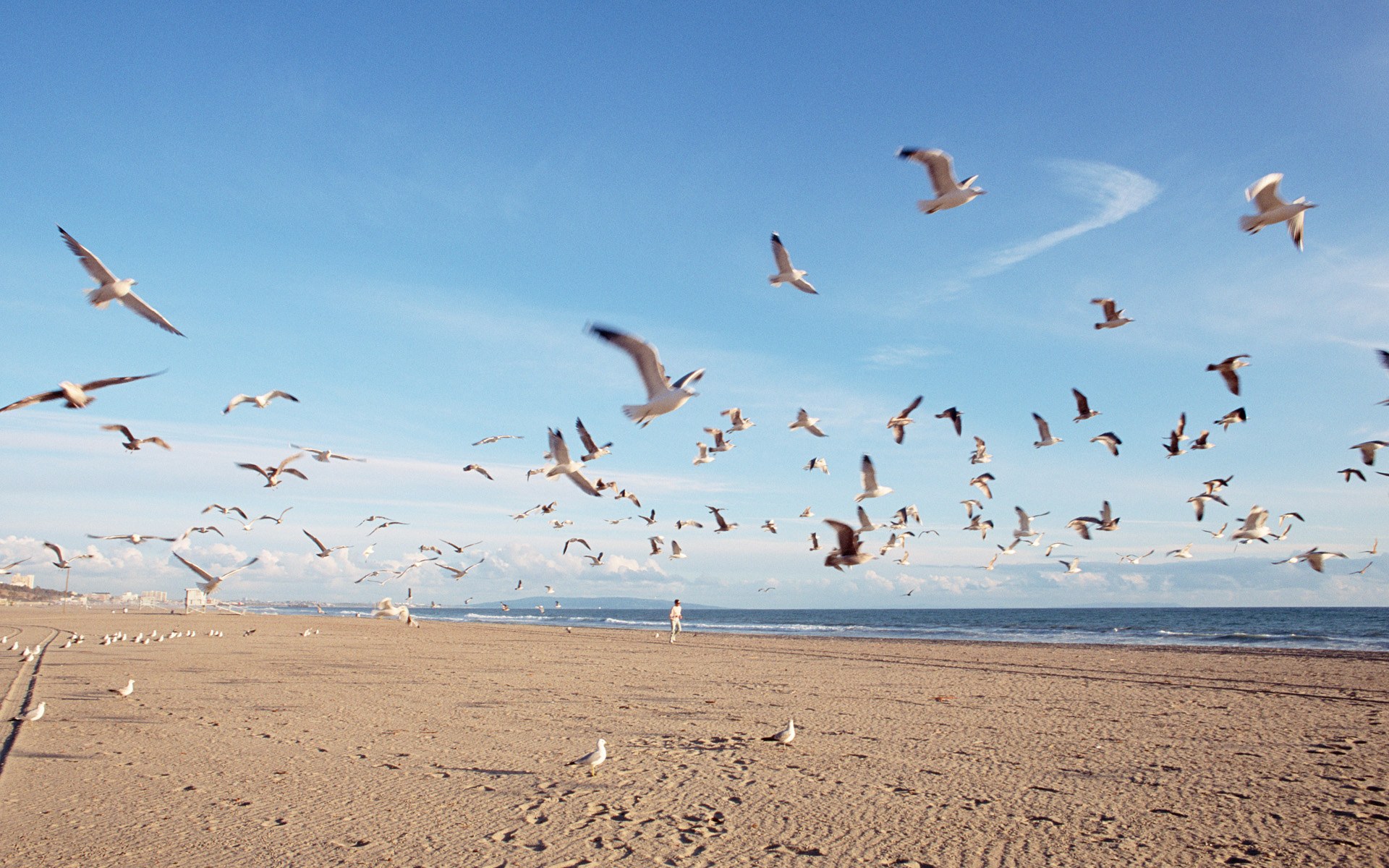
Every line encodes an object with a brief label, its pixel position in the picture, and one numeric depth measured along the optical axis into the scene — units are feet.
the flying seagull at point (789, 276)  45.83
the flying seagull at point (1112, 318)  50.49
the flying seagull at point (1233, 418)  56.65
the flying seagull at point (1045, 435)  65.21
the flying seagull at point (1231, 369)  49.80
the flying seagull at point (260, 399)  47.75
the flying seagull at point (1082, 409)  60.08
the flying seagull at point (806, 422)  65.05
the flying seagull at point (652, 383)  30.99
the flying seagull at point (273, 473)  58.23
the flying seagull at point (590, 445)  47.42
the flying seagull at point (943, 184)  37.65
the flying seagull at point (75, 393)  28.63
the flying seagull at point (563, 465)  44.57
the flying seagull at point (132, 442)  43.24
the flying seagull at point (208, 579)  52.75
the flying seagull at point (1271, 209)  36.06
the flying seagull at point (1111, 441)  65.09
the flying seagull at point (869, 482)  59.88
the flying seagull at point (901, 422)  66.74
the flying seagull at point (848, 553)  38.91
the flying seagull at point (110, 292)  33.94
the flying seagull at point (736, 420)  65.82
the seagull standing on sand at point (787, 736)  29.12
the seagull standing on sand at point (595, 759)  24.94
